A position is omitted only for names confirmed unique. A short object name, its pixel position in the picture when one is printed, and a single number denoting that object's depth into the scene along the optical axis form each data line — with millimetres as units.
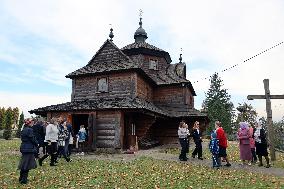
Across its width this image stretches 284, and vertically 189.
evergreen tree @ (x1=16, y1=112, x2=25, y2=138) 37571
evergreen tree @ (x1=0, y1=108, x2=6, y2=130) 45170
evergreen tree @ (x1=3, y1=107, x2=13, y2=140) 38979
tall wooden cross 9810
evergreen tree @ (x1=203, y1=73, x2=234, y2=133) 39404
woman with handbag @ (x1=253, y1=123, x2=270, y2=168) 8710
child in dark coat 8463
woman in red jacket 8617
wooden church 13014
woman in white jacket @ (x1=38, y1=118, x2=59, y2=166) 8579
